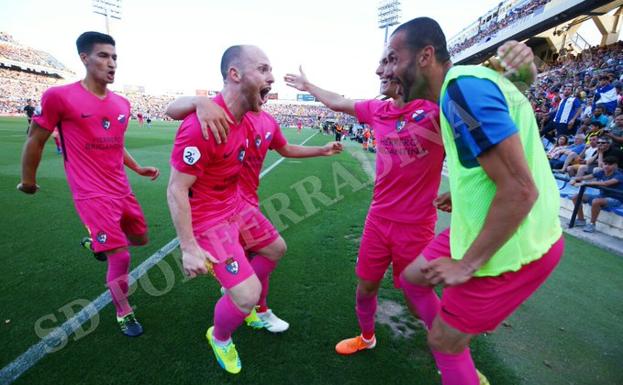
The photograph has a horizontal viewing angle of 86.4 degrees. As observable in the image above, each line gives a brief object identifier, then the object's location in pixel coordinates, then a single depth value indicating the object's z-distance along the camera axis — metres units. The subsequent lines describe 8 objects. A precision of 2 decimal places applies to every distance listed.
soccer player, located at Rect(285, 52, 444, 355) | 2.42
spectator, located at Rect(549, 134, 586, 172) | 10.04
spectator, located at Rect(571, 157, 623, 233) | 6.68
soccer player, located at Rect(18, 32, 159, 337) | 2.87
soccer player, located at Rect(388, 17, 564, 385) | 1.27
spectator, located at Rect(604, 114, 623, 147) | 7.38
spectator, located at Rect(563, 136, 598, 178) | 8.27
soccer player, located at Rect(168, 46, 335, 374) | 2.22
